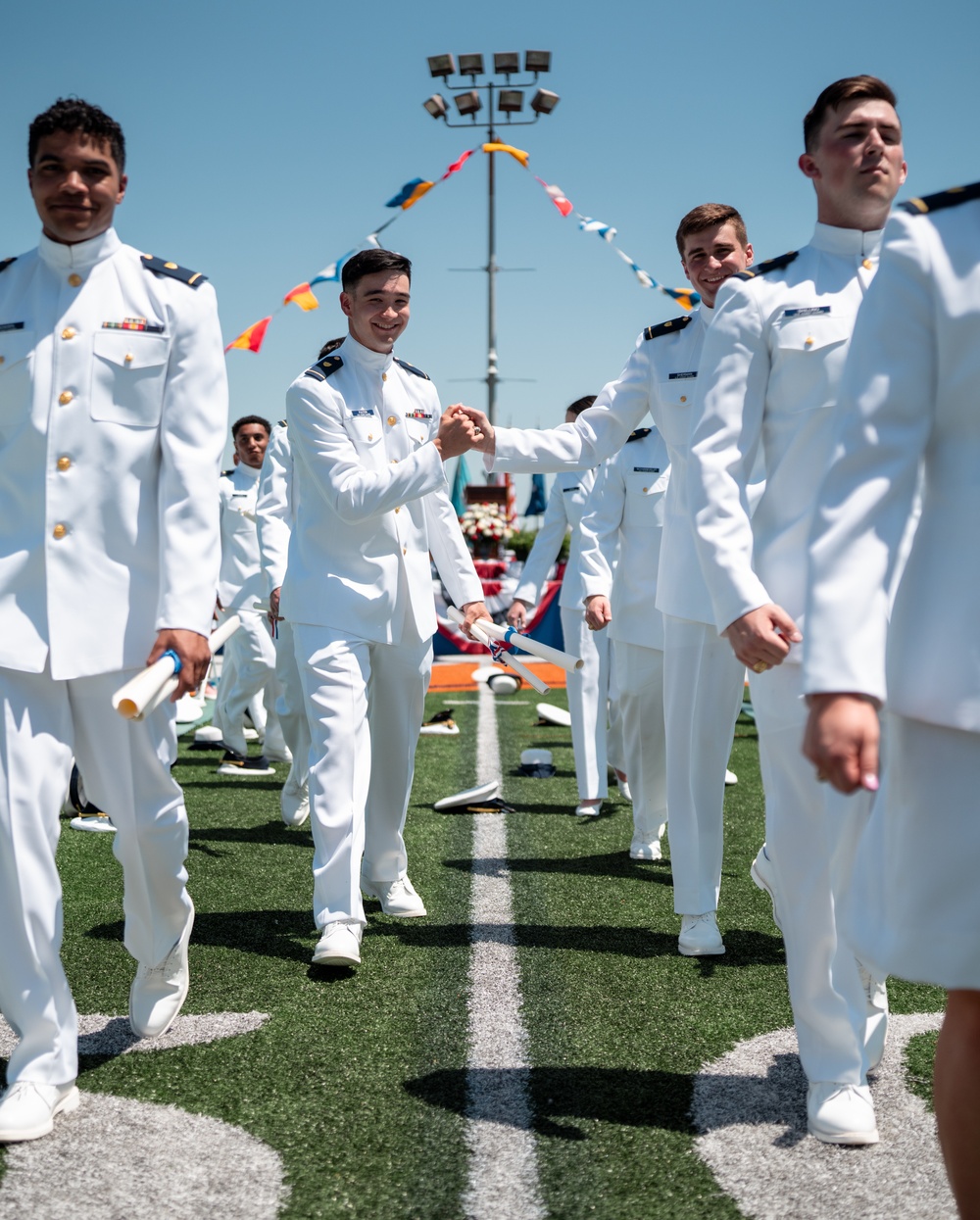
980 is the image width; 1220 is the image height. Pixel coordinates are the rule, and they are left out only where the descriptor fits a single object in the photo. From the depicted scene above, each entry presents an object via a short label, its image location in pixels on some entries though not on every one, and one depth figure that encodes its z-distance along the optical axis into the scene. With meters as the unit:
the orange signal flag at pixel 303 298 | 14.84
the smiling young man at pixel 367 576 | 4.68
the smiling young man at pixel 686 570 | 4.67
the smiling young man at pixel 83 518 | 3.23
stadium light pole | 30.09
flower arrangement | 24.84
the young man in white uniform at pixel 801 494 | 3.15
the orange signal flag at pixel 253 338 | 14.94
